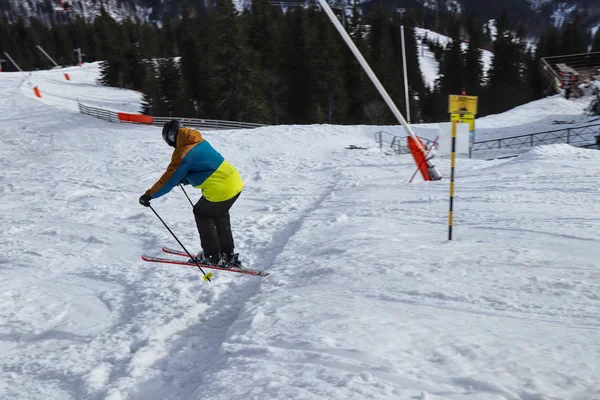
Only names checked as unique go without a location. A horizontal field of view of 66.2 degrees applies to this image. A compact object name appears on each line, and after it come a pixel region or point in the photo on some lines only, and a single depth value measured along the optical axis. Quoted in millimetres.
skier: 5480
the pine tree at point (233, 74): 37469
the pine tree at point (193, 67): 52156
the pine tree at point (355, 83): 49875
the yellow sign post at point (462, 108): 6816
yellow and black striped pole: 6289
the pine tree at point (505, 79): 59750
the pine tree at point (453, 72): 62750
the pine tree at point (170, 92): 48469
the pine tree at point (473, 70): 62219
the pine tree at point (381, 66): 47094
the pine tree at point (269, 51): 48938
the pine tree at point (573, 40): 63594
